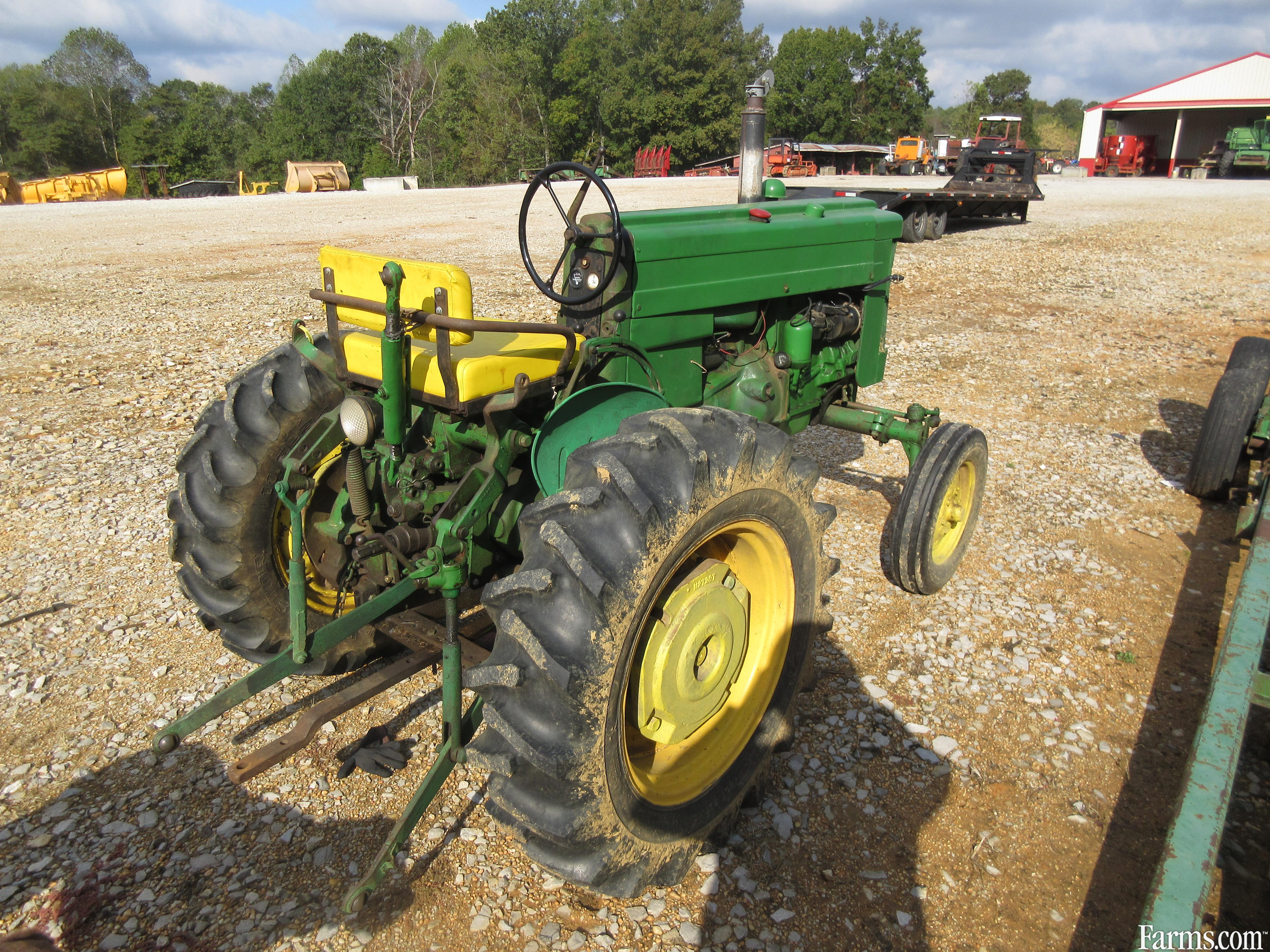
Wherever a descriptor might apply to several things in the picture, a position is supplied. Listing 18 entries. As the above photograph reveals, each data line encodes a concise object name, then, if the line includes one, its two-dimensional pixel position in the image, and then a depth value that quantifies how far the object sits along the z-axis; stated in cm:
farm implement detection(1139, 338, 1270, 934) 176
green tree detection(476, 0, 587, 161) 5053
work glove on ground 266
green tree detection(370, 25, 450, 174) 5422
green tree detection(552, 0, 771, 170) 5031
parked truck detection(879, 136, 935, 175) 3731
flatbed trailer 1532
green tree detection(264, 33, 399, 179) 5247
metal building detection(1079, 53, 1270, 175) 4262
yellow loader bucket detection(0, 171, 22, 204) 2791
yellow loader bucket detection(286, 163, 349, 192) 3275
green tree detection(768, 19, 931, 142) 5812
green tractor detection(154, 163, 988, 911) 183
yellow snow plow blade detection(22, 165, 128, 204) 2942
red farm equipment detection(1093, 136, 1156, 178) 4141
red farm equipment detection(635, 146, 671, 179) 4344
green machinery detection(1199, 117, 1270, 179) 3353
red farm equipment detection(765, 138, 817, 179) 3184
